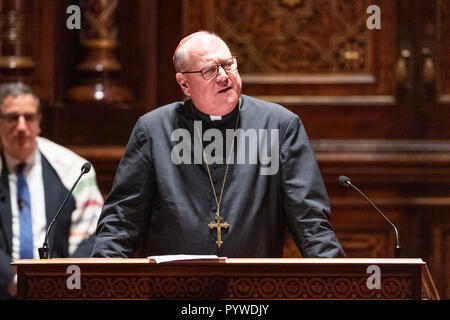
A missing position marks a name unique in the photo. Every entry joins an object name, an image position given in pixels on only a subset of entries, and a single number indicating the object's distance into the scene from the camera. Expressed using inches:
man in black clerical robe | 299.4
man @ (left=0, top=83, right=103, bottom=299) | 392.5
